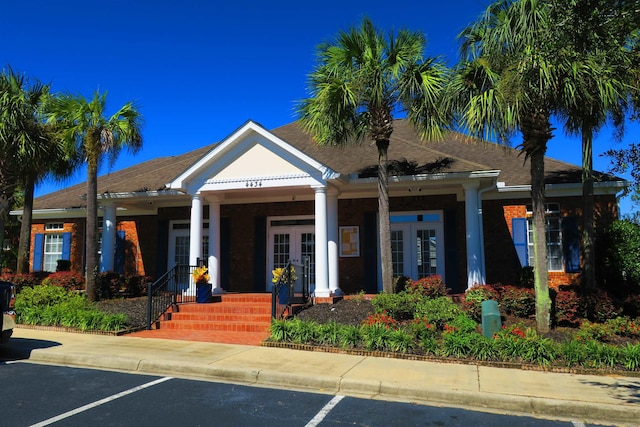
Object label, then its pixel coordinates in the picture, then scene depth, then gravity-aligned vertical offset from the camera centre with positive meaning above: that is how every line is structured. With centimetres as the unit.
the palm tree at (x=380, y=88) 1077 +383
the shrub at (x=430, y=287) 1152 -73
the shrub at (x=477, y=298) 1023 -92
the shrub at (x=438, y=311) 954 -111
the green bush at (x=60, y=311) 1066 -118
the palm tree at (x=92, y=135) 1305 +346
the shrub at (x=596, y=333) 849 -139
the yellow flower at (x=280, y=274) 1119 -37
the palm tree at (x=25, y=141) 1384 +351
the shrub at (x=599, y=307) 970 -105
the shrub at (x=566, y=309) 967 -108
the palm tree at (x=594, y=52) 578 +282
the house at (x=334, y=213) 1280 +143
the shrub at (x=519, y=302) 1018 -98
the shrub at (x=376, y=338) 855 -143
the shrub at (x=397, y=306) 1019 -103
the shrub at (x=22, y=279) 1479 -57
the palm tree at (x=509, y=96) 811 +287
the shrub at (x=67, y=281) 1455 -60
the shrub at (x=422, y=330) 870 -135
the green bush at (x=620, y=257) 1152 -4
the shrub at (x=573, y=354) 748 -154
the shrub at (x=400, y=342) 845 -150
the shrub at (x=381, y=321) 955 -127
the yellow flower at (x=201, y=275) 1220 -39
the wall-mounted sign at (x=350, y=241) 1516 +54
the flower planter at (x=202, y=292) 1233 -85
